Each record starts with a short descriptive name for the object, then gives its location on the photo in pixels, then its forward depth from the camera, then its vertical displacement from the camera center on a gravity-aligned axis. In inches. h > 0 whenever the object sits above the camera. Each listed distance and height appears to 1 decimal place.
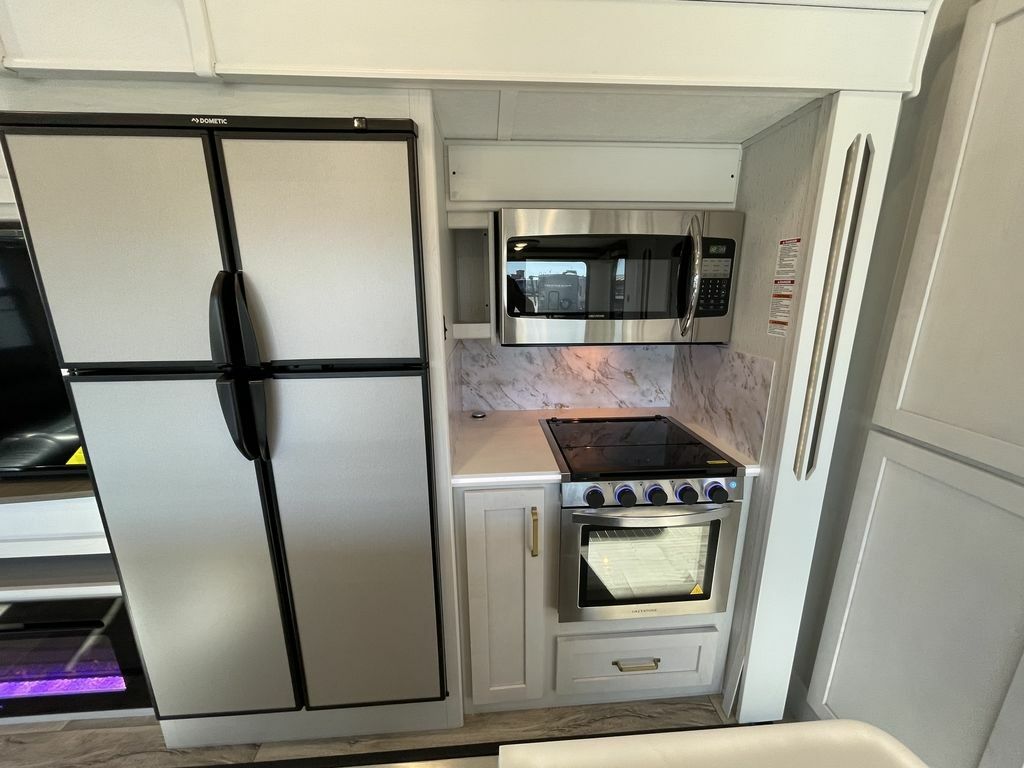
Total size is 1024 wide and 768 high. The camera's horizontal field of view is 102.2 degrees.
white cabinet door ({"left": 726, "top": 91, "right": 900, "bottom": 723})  42.0 -10.8
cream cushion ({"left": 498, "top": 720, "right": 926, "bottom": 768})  19.8 -22.5
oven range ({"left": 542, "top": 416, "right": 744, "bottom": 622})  50.8 -30.7
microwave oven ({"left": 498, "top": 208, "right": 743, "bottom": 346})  53.1 +0.9
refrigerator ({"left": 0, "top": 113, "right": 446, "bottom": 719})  38.8 -9.7
